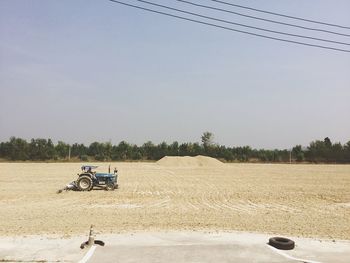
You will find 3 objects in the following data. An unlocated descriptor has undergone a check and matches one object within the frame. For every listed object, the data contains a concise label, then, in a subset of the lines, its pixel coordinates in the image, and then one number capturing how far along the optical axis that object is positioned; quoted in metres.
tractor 20.67
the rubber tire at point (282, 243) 9.34
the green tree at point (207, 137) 79.50
